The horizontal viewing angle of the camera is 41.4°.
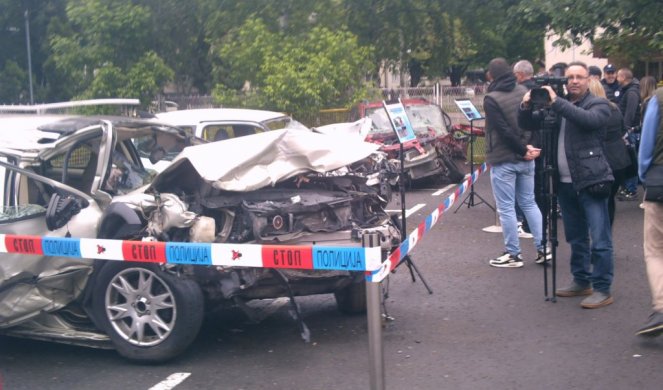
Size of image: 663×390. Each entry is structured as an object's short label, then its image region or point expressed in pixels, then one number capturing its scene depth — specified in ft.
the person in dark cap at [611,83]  43.11
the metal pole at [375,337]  15.34
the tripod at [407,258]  24.67
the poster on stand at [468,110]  39.68
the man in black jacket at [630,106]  41.37
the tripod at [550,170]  22.93
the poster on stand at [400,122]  28.09
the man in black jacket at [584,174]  22.49
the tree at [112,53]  73.82
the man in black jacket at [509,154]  27.35
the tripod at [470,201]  42.08
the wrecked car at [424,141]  50.55
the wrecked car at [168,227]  19.65
